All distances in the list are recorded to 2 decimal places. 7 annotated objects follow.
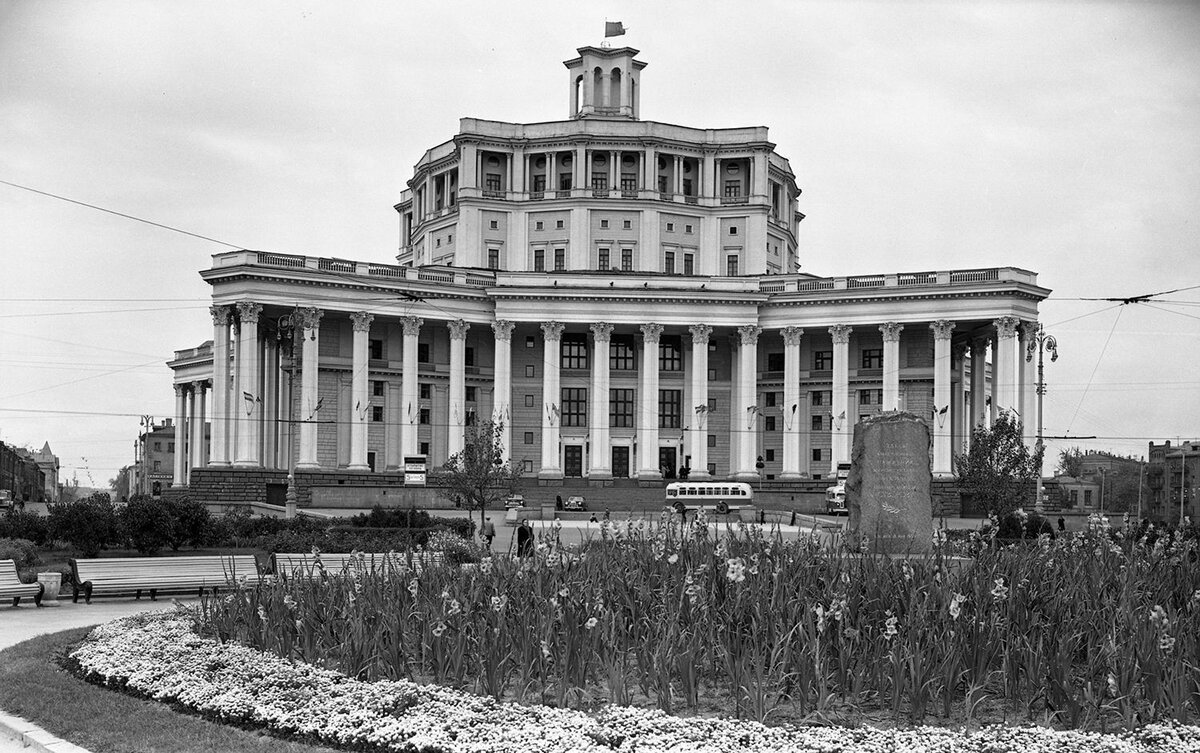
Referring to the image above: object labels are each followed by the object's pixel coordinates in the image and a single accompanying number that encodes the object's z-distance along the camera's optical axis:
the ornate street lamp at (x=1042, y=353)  69.44
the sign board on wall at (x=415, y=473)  80.06
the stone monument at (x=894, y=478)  26.67
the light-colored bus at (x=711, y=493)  80.81
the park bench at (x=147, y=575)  25.17
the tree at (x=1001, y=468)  62.75
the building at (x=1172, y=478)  132.62
